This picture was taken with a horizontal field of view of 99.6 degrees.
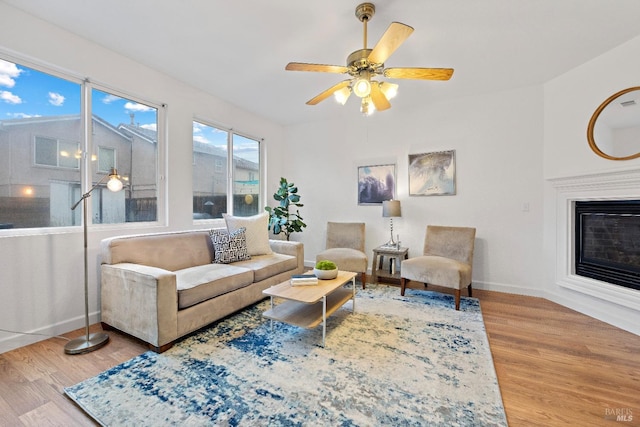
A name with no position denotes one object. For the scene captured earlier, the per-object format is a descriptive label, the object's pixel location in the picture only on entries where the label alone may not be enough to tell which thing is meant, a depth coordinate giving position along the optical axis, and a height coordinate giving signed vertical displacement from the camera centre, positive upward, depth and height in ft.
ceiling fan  6.30 +3.56
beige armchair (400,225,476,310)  9.71 -1.97
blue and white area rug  4.77 -3.56
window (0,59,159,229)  7.36 +1.99
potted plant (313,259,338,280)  8.44 -1.86
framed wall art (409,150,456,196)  12.48 +1.78
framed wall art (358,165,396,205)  13.88 +1.44
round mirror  8.32 +2.67
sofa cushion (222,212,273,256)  11.37 -0.81
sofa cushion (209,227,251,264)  10.28 -1.31
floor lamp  6.86 -3.41
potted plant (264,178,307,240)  14.89 -0.02
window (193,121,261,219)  12.41 +1.98
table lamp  12.64 +0.10
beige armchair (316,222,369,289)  11.98 -1.86
